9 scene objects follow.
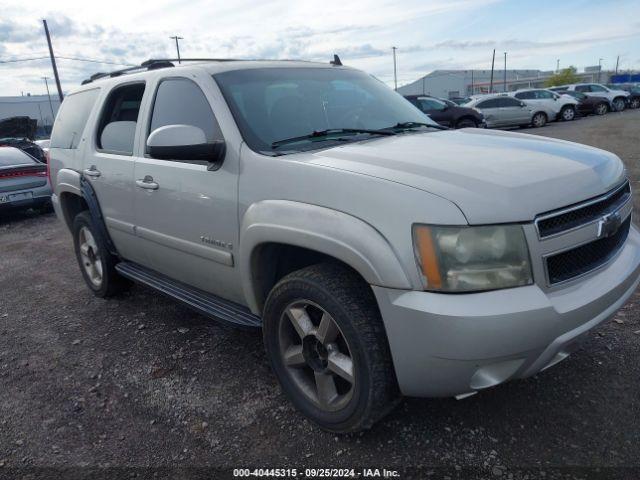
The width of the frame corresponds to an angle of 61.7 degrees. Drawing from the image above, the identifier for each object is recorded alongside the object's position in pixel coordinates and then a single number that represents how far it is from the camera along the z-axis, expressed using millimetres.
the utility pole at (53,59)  32344
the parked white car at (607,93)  27656
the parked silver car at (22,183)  9134
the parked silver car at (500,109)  20953
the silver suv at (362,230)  2092
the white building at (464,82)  89250
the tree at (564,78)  80625
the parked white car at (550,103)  22406
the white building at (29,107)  73750
